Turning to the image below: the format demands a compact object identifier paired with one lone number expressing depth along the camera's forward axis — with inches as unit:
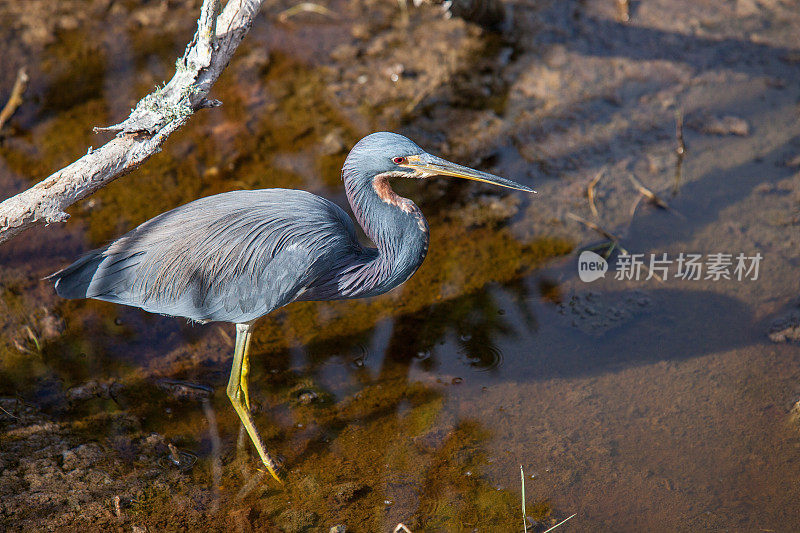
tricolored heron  282.4
